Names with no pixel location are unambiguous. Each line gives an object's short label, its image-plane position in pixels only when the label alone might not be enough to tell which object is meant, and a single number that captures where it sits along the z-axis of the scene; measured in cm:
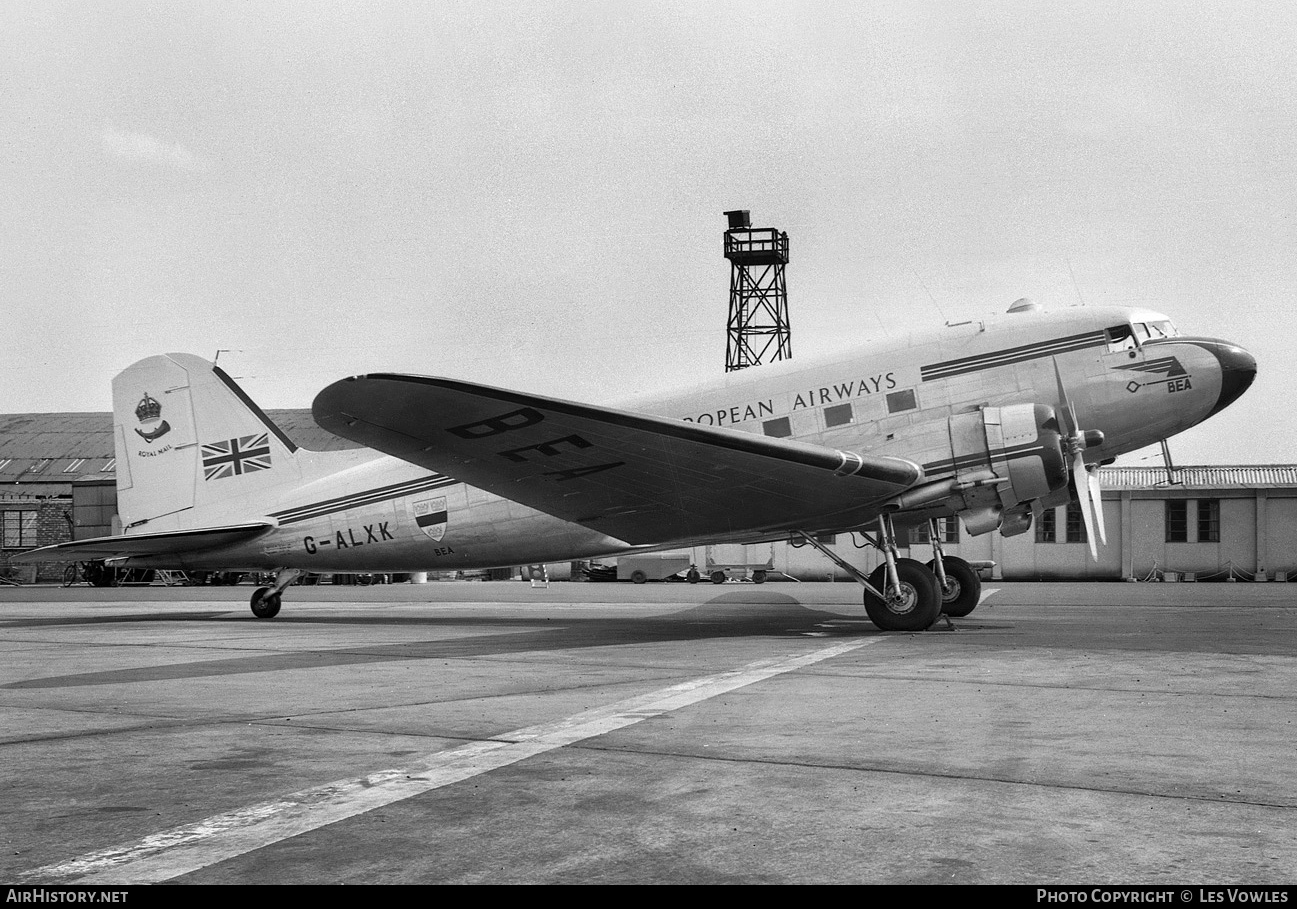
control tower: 6134
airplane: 1513
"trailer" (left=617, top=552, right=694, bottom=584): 5194
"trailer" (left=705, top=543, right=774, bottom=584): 5059
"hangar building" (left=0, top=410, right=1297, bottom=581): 5150
